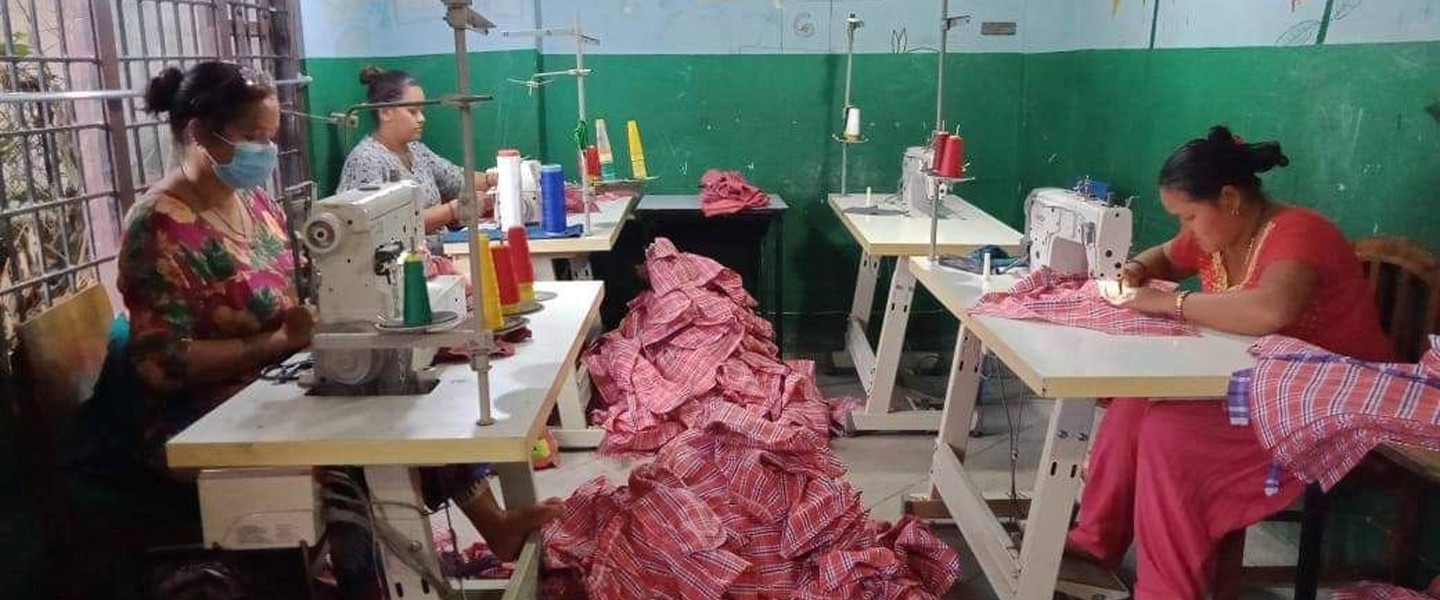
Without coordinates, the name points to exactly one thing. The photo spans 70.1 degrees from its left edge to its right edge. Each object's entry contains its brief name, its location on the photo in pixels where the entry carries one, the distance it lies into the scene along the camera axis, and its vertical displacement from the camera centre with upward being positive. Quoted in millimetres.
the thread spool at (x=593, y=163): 3627 -265
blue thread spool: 3160 -339
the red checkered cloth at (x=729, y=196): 4027 -427
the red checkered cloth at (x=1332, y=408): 1623 -508
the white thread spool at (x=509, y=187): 2984 -285
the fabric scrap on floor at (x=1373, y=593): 1978 -982
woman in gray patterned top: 3434 -227
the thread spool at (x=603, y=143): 3771 -201
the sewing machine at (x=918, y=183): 3666 -344
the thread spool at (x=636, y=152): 4012 -249
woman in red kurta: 1950 -441
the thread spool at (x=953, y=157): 2588 -176
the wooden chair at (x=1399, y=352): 2000 -568
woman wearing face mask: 1855 -349
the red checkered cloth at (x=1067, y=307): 1979 -443
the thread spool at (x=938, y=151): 2613 -164
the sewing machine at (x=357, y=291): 1598 -315
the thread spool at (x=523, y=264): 2023 -351
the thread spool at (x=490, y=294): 1762 -348
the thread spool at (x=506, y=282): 1964 -370
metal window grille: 2217 -112
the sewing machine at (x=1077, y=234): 2230 -329
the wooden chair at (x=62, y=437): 1945 -661
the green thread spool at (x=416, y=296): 1551 -311
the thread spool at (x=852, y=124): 4035 -145
